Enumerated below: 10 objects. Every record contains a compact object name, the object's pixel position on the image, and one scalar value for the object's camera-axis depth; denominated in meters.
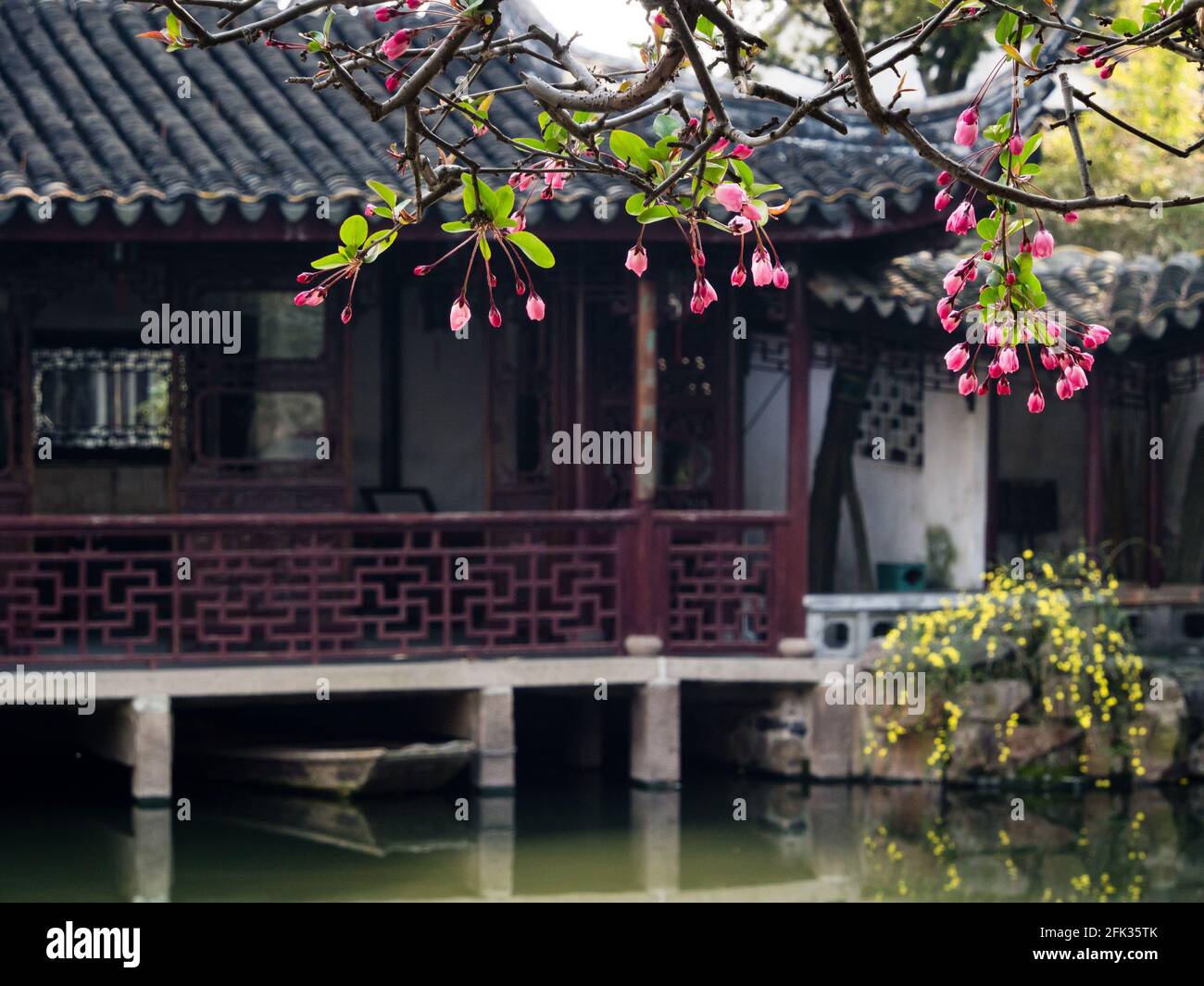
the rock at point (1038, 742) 19.66
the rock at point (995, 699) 19.50
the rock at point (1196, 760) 20.33
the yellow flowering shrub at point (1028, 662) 19.50
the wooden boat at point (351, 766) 18.84
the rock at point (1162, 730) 19.94
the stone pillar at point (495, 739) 19.27
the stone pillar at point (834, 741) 20.11
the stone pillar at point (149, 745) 18.41
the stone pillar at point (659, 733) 19.66
